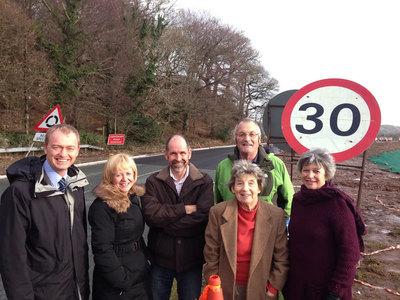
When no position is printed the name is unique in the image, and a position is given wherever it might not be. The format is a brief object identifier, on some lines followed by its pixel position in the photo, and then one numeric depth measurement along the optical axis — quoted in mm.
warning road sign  10164
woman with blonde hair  2291
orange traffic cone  1762
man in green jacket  2828
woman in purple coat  2053
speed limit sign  3070
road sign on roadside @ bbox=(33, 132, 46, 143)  10936
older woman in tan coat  2318
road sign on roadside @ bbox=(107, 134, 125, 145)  19691
